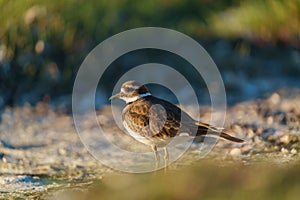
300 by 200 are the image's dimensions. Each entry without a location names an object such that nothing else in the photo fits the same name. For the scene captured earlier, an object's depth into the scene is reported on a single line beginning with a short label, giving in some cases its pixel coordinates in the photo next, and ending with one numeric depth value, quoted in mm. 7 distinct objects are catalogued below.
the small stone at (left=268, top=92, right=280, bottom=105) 12317
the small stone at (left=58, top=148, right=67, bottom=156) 10755
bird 9158
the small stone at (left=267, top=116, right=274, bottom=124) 11477
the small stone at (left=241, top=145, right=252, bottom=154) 10297
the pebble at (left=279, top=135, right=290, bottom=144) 10545
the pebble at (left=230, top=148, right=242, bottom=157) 10167
